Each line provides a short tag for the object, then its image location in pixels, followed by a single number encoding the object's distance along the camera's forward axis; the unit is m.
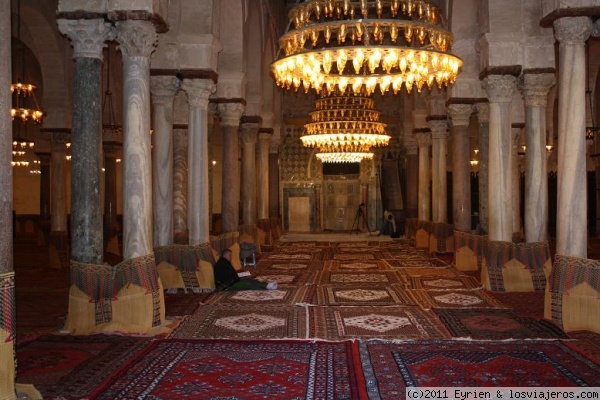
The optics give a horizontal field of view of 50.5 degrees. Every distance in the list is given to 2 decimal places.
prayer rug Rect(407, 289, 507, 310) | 7.50
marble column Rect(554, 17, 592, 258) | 6.39
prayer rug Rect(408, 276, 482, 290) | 8.98
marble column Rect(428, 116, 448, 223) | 14.19
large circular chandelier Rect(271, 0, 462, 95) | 6.45
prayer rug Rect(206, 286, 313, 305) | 7.84
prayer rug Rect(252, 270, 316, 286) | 9.61
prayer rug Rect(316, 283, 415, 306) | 7.76
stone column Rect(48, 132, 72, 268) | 11.56
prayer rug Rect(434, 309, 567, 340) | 5.86
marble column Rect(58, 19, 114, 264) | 6.33
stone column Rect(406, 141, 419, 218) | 18.64
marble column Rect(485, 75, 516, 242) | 8.86
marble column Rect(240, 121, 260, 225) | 13.69
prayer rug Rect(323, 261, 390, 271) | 11.43
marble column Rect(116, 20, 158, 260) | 6.38
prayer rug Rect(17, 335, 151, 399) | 4.32
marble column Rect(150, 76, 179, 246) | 8.59
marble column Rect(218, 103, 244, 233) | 11.51
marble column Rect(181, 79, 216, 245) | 9.22
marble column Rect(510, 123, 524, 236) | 11.05
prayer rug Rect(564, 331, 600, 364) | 5.12
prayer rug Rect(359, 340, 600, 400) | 4.30
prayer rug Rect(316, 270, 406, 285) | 9.59
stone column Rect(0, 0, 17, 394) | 3.88
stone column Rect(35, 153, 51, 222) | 15.75
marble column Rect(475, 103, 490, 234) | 10.62
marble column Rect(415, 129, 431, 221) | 16.44
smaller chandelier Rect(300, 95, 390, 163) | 12.95
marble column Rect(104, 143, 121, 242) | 14.21
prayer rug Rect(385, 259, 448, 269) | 11.55
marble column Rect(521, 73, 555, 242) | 8.51
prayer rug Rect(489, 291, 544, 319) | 7.02
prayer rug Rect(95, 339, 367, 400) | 4.15
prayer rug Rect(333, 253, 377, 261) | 13.09
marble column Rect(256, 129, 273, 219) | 16.19
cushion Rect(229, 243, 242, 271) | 11.15
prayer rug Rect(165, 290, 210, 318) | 7.21
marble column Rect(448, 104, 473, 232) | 11.60
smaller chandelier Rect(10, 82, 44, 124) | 11.49
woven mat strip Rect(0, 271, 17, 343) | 3.88
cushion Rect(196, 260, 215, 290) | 8.80
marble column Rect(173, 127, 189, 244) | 9.62
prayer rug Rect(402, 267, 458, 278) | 10.32
